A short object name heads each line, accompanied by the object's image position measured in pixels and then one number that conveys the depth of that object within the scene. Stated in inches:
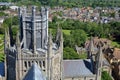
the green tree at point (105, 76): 2753.2
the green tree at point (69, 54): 3048.0
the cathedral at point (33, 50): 1569.9
